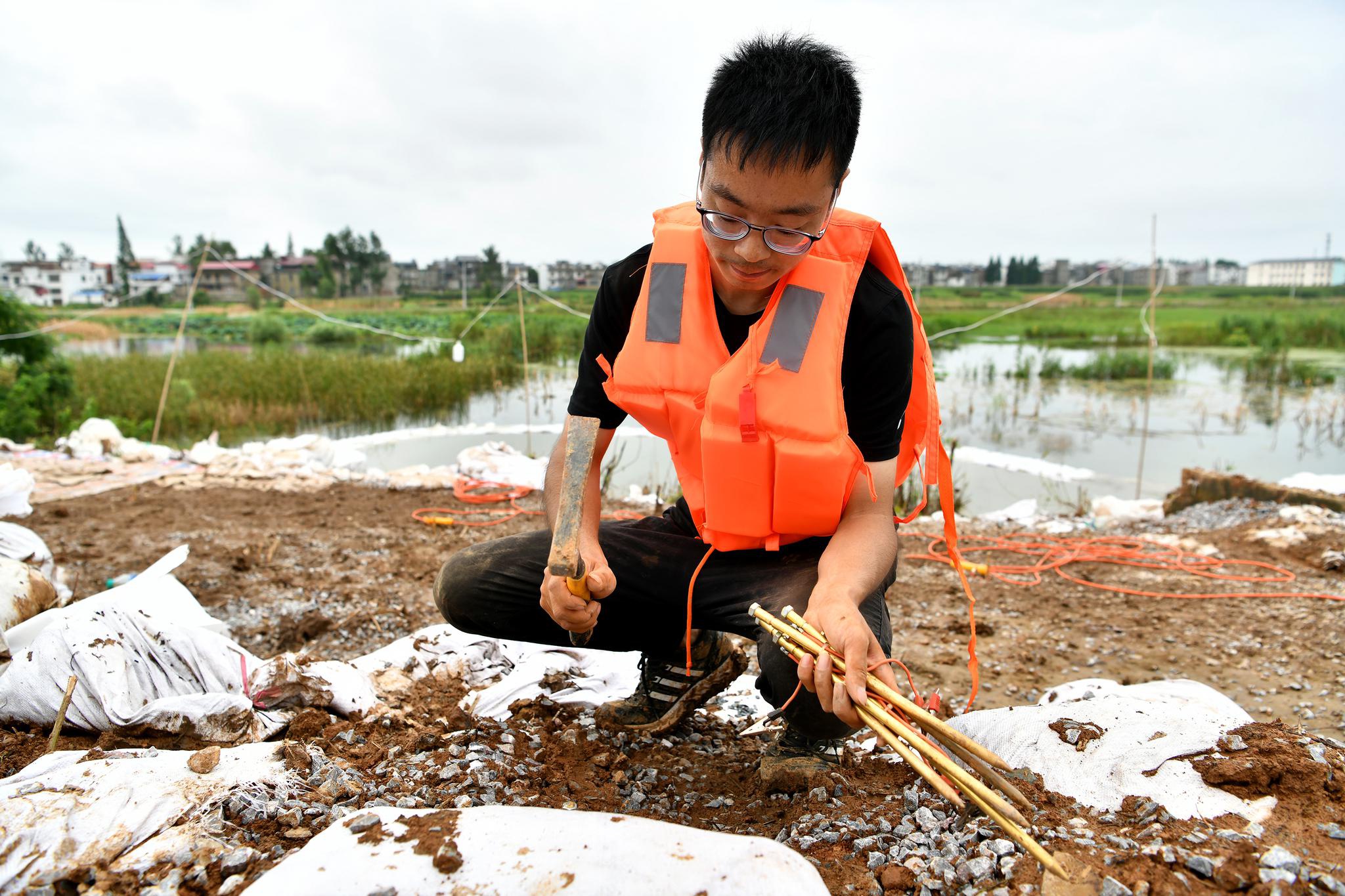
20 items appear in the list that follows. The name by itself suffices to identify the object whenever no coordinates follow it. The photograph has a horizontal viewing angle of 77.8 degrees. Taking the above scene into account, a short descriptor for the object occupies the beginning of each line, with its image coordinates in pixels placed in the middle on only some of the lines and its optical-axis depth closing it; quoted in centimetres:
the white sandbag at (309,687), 228
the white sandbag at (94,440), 685
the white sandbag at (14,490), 419
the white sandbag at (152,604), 232
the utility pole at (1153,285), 683
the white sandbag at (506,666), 246
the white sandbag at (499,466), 646
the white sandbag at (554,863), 126
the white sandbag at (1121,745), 155
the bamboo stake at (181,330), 739
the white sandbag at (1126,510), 583
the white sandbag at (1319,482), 588
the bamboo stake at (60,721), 183
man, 169
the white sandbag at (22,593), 258
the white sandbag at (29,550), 320
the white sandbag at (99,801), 139
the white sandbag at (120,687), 199
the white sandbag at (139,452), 685
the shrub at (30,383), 807
